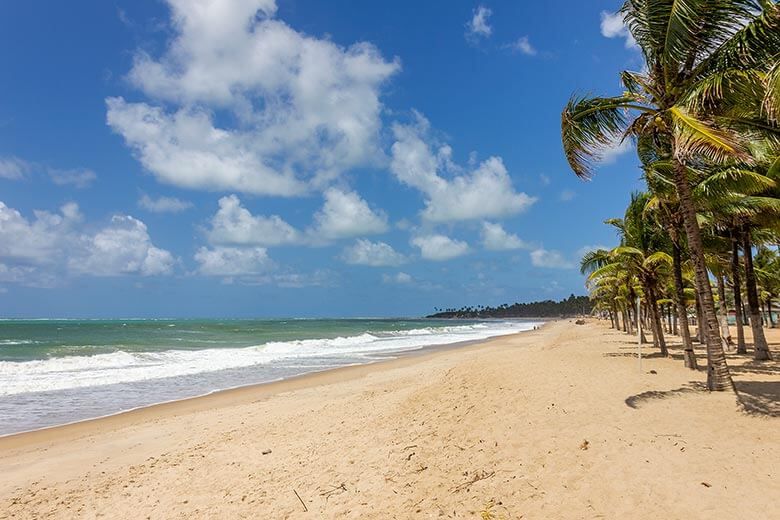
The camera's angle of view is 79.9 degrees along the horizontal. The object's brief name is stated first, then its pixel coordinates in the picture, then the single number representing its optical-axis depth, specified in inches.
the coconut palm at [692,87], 283.9
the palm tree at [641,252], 667.4
